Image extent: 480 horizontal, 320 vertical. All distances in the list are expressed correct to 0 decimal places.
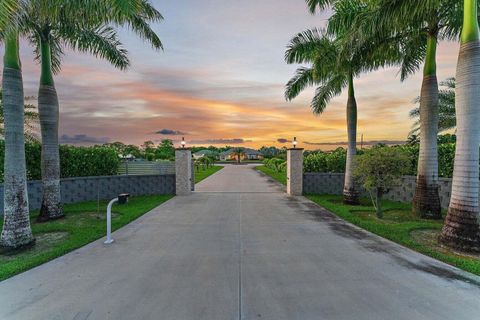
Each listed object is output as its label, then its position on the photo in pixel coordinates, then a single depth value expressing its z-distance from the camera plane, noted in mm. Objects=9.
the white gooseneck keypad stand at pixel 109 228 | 5473
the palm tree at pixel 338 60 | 8023
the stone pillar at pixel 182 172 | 12273
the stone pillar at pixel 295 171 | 12180
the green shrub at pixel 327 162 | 12852
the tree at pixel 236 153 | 77412
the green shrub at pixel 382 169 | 7312
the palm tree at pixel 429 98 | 6977
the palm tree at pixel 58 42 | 5176
